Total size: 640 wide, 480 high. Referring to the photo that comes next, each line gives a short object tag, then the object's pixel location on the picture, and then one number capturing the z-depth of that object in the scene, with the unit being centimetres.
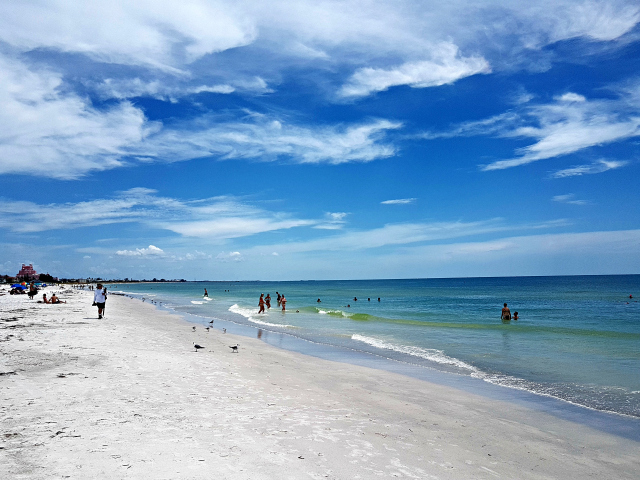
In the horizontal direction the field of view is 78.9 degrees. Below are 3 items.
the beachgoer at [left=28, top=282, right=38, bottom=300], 3980
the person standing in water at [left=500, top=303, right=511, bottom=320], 3144
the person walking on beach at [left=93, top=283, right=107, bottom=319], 2287
